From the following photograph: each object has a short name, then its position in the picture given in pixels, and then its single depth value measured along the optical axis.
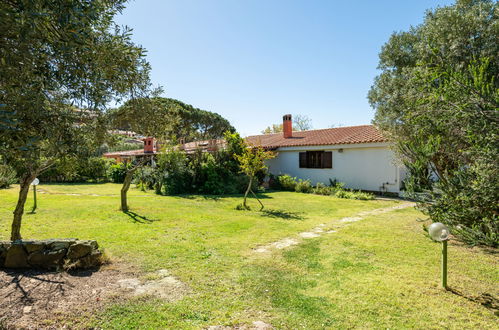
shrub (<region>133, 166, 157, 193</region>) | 20.30
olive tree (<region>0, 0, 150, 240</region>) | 2.90
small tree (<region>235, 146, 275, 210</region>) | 13.24
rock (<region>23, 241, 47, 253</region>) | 5.69
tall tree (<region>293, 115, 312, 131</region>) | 69.44
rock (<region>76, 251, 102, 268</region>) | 5.76
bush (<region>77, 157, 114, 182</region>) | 27.36
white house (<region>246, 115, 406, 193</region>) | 18.03
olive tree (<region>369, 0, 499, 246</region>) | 4.06
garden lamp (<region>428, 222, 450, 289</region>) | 5.20
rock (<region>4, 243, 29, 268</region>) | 5.57
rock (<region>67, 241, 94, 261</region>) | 5.77
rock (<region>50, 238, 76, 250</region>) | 5.83
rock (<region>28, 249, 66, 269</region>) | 5.62
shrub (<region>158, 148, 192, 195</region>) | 18.59
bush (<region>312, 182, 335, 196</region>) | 18.92
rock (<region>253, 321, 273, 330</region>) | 3.84
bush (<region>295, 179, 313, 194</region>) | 20.11
